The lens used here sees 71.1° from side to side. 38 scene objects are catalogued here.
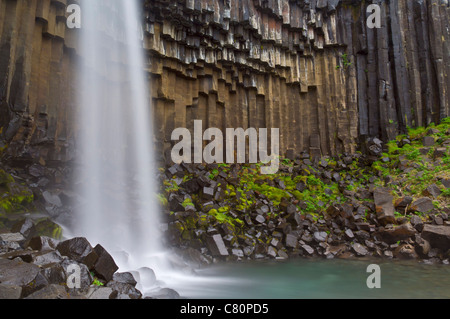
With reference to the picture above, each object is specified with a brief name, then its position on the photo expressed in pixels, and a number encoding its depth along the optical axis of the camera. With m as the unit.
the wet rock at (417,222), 10.05
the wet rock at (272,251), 9.93
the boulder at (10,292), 3.48
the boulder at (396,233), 9.92
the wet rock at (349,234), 10.76
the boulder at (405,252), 9.45
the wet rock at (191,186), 11.69
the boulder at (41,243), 5.39
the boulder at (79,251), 5.24
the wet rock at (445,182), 11.60
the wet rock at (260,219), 10.88
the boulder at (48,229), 6.69
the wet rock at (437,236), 9.27
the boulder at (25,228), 6.08
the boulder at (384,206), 10.80
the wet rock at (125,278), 5.36
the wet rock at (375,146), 15.58
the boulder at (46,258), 4.73
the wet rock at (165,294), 5.48
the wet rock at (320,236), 10.74
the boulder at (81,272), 4.52
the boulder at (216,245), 9.30
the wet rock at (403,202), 11.17
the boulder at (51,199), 8.39
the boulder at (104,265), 5.18
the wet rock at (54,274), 4.28
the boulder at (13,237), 5.52
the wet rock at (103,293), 4.21
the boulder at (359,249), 10.08
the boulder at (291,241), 10.32
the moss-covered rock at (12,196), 7.31
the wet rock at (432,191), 11.41
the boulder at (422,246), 9.35
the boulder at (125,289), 4.87
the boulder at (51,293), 3.65
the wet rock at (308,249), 10.26
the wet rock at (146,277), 6.54
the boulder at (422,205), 10.86
